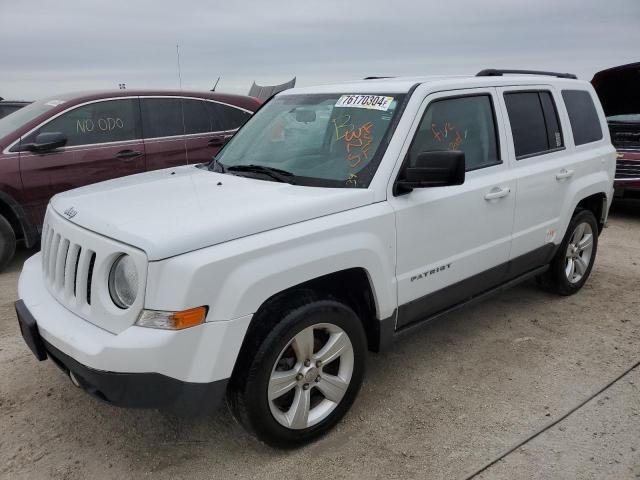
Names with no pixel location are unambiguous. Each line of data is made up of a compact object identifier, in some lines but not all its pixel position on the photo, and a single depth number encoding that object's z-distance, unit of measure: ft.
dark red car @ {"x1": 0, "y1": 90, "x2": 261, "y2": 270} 17.28
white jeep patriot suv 7.20
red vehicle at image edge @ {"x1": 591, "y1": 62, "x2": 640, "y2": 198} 24.22
